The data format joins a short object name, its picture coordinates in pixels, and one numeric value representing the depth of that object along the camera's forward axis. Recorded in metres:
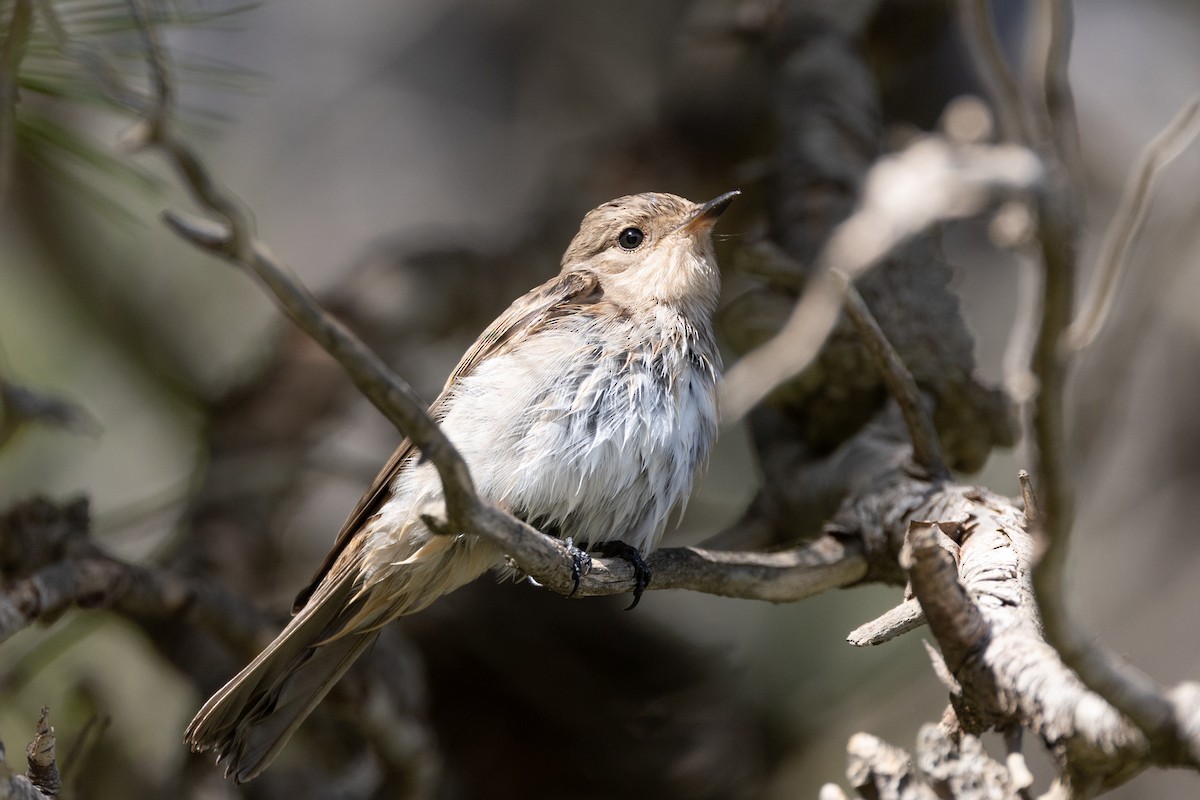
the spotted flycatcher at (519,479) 6.21
